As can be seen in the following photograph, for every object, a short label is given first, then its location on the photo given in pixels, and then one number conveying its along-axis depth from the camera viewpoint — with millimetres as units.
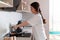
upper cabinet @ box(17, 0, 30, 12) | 3063
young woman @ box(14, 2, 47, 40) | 2182
